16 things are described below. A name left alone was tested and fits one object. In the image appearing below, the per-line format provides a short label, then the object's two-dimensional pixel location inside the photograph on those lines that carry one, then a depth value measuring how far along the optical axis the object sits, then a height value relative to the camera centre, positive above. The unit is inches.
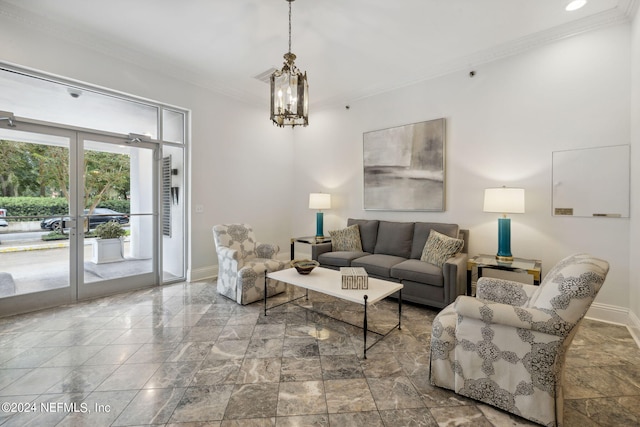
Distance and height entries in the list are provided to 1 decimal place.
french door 123.3 -3.4
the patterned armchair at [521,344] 58.9 -31.1
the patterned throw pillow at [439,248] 131.2 -18.4
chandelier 100.1 +41.6
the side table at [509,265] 110.9 -23.3
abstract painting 159.0 +25.5
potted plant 145.9 -17.3
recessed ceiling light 105.7 +77.4
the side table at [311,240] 185.5 -20.2
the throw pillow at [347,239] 174.4 -18.4
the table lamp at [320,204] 195.0 +3.9
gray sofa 123.3 -26.2
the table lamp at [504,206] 121.6 +1.4
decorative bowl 120.0 -23.9
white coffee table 94.6 -28.6
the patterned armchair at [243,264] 136.9 -27.6
